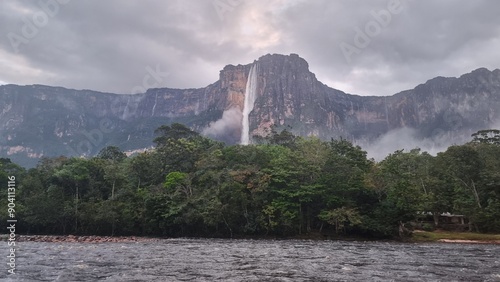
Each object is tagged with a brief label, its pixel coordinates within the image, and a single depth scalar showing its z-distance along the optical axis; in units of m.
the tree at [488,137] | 97.12
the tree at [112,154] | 119.56
